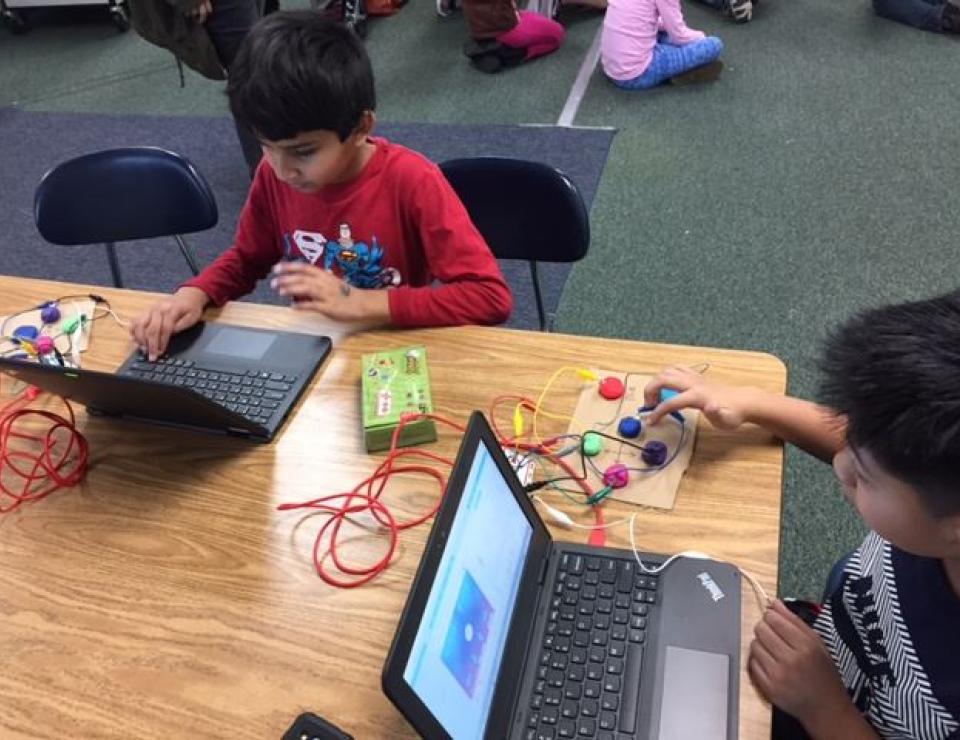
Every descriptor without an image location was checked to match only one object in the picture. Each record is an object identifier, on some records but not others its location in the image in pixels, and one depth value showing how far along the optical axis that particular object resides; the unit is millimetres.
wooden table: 866
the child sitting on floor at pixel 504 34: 3521
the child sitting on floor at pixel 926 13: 3436
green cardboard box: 1084
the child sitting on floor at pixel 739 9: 3693
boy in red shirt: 1255
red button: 1110
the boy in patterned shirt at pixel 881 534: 676
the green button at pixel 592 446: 1042
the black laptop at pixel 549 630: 731
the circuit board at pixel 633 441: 994
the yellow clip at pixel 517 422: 1086
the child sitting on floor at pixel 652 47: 3256
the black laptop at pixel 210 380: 1047
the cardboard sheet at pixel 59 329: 1320
